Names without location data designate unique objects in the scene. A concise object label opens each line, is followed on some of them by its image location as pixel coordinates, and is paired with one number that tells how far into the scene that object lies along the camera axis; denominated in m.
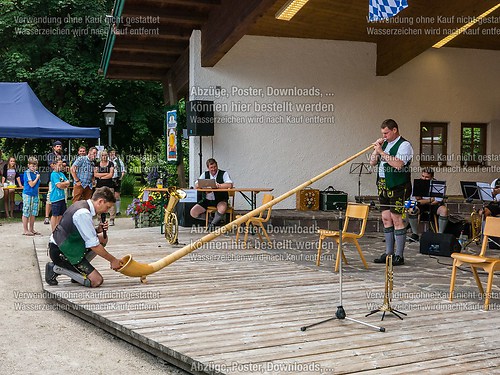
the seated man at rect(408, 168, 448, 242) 9.02
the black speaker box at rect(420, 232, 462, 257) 7.66
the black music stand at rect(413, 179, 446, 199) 8.74
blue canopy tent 14.44
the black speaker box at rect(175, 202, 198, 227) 10.98
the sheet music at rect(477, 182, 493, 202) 8.16
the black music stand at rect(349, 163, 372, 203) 12.86
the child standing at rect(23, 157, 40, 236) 10.72
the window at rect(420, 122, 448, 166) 13.35
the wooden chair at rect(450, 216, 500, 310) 4.87
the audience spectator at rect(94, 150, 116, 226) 12.01
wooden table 9.14
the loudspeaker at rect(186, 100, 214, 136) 11.08
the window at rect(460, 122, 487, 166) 13.62
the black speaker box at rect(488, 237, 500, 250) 8.49
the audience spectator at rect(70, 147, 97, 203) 9.47
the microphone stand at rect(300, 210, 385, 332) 4.34
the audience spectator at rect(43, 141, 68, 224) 10.71
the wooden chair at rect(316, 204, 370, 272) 6.54
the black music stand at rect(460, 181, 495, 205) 8.17
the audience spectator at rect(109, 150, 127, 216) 13.24
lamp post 17.70
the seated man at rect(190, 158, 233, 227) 9.65
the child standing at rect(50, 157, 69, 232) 9.13
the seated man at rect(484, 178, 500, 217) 8.45
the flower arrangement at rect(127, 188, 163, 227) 11.51
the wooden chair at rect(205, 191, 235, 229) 9.62
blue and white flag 7.39
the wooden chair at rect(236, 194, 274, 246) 8.12
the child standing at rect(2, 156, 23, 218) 14.28
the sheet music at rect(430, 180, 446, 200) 8.96
